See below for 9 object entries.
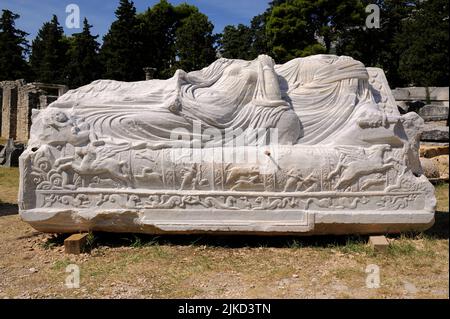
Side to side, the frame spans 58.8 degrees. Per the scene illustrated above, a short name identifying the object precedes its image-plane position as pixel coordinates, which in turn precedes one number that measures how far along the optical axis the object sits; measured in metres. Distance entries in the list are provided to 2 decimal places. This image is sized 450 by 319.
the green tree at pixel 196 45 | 19.73
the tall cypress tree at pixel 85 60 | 20.47
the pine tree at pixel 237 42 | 21.23
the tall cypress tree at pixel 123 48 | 20.09
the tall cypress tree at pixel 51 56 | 22.02
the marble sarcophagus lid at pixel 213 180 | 3.57
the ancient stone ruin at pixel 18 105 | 14.37
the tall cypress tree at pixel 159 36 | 22.56
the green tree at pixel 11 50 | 21.48
